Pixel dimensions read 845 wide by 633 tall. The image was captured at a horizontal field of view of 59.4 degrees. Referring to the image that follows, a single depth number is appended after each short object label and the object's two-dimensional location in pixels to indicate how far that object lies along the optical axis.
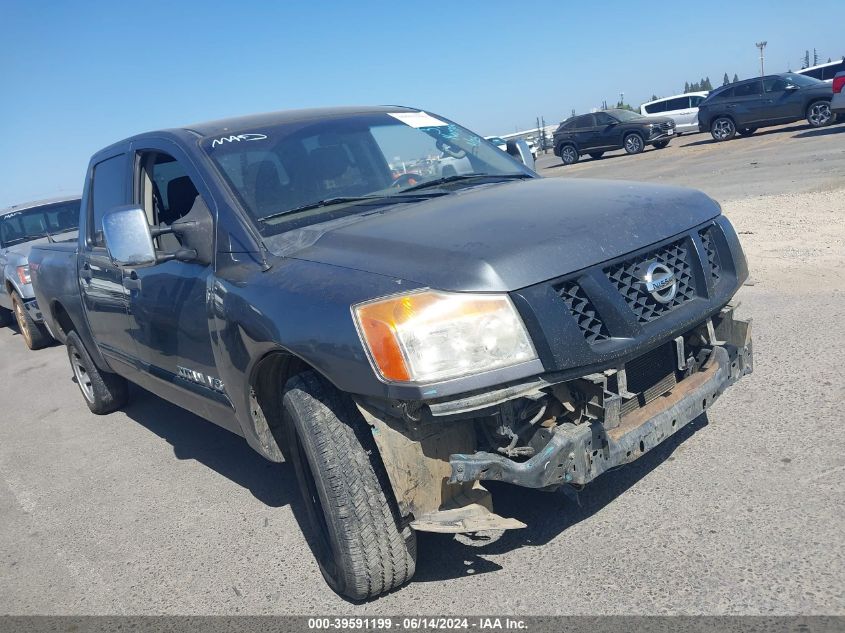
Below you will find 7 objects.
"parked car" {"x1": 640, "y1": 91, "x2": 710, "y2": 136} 27.26
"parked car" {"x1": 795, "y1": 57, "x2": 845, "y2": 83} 25.27
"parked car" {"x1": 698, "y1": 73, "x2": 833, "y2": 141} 19.78
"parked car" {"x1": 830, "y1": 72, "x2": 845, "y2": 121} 17.77
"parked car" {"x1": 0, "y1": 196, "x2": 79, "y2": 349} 9.49
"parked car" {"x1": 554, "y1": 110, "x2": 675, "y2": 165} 24.41
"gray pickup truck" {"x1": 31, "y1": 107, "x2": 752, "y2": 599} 2.44
